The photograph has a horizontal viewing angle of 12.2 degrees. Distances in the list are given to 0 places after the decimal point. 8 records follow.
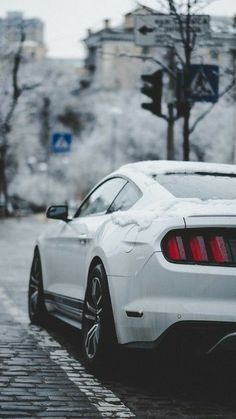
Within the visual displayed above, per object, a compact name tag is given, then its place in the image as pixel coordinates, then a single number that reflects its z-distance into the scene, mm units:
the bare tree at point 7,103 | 48156
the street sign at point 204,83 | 18875
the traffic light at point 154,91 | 17797
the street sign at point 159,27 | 18469
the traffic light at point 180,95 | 18766
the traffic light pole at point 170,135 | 20422
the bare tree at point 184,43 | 19109
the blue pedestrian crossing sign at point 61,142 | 36156
